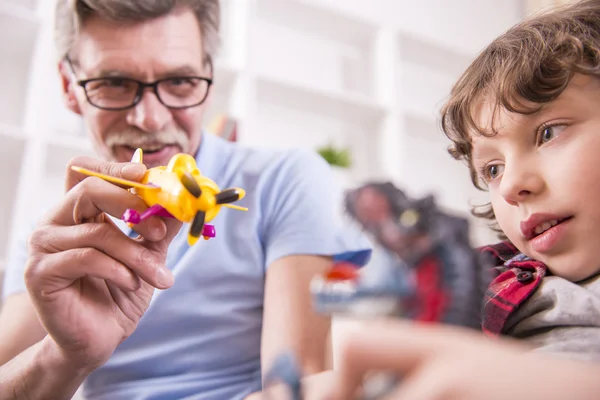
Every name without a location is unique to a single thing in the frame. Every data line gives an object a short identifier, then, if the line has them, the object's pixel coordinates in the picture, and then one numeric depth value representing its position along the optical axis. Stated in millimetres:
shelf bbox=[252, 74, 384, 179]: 2242
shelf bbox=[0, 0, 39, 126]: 1782
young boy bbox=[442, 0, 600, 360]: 454
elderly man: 574
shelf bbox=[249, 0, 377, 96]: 2309
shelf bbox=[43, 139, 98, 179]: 1739
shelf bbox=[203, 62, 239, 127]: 2006
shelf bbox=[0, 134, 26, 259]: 1709
